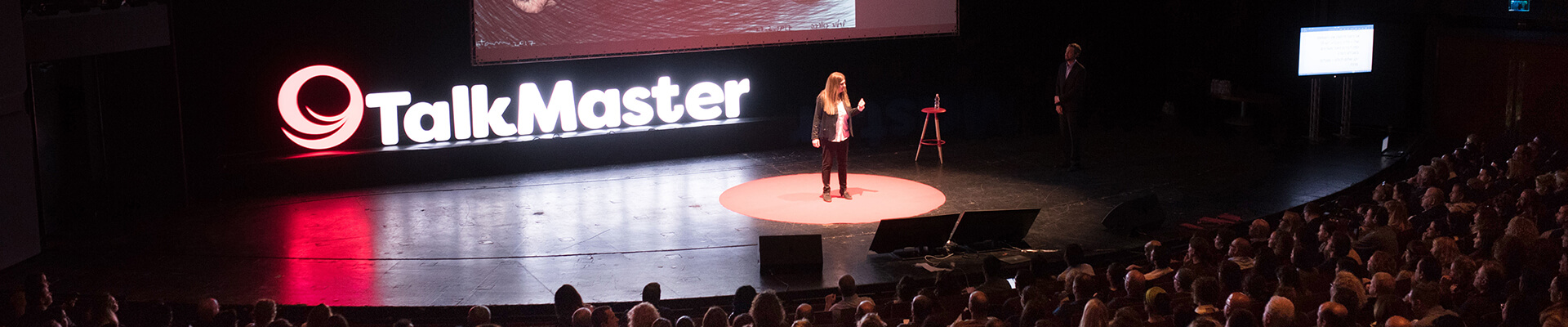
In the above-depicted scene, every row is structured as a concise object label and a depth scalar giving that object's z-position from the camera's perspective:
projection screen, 12.46
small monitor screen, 13.27
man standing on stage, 11.36
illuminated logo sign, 11.63
